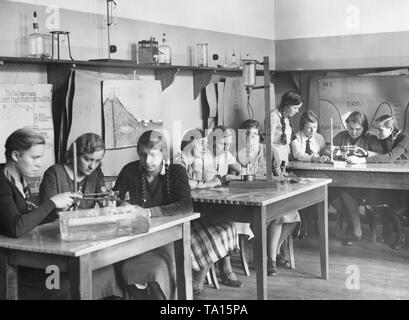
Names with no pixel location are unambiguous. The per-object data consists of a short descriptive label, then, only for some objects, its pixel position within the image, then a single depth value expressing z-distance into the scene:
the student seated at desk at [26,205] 2.79
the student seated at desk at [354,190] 5.58
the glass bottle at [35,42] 3.85
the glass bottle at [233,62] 5.86
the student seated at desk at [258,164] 4.61
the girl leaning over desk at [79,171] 3.35
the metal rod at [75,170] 2.90
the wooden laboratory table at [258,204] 3.70
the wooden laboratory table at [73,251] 2.58
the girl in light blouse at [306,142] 5.70
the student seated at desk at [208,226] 4.07
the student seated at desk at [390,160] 5.42
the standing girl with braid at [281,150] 4.61
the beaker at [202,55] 5.40
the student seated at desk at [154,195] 3.19
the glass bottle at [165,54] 4.88
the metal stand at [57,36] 3.96
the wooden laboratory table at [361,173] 4.96
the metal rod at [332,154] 5.43
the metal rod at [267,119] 4.04
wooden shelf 3.80
